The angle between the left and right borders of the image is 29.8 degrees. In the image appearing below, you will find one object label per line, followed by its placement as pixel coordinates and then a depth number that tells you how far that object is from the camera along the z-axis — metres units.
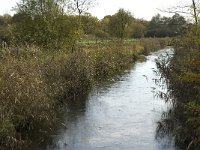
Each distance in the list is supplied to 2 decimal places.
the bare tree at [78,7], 25.77
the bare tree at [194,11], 9.75
